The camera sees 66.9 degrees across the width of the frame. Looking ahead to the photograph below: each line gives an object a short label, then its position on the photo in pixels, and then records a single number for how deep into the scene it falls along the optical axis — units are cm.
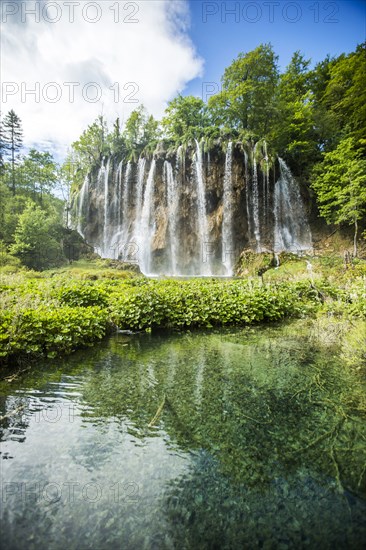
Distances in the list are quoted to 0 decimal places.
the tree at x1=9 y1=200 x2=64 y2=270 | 2234
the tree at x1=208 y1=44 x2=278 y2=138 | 2484
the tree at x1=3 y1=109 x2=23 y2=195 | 3916
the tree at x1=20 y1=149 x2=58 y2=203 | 3459
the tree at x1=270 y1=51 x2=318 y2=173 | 2506
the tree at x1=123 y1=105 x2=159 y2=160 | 3488
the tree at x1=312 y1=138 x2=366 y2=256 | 1959
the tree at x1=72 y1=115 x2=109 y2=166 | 3511
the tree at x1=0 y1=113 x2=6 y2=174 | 3396
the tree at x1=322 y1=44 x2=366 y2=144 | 2459
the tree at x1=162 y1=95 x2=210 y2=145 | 2944
